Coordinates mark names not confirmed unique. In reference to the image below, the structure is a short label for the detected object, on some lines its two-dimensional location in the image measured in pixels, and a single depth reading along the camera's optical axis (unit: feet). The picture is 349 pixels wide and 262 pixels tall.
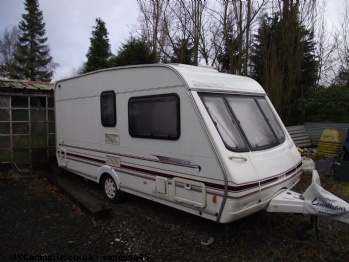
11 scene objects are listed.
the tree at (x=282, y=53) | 38.47
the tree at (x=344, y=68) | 51.93
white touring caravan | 12.65
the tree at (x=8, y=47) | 123.62
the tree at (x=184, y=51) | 50.06
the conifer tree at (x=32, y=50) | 100.01
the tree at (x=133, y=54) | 47.19
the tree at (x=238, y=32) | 40.45
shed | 25.94
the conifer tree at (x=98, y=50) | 61.41
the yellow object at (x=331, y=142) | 32.68
